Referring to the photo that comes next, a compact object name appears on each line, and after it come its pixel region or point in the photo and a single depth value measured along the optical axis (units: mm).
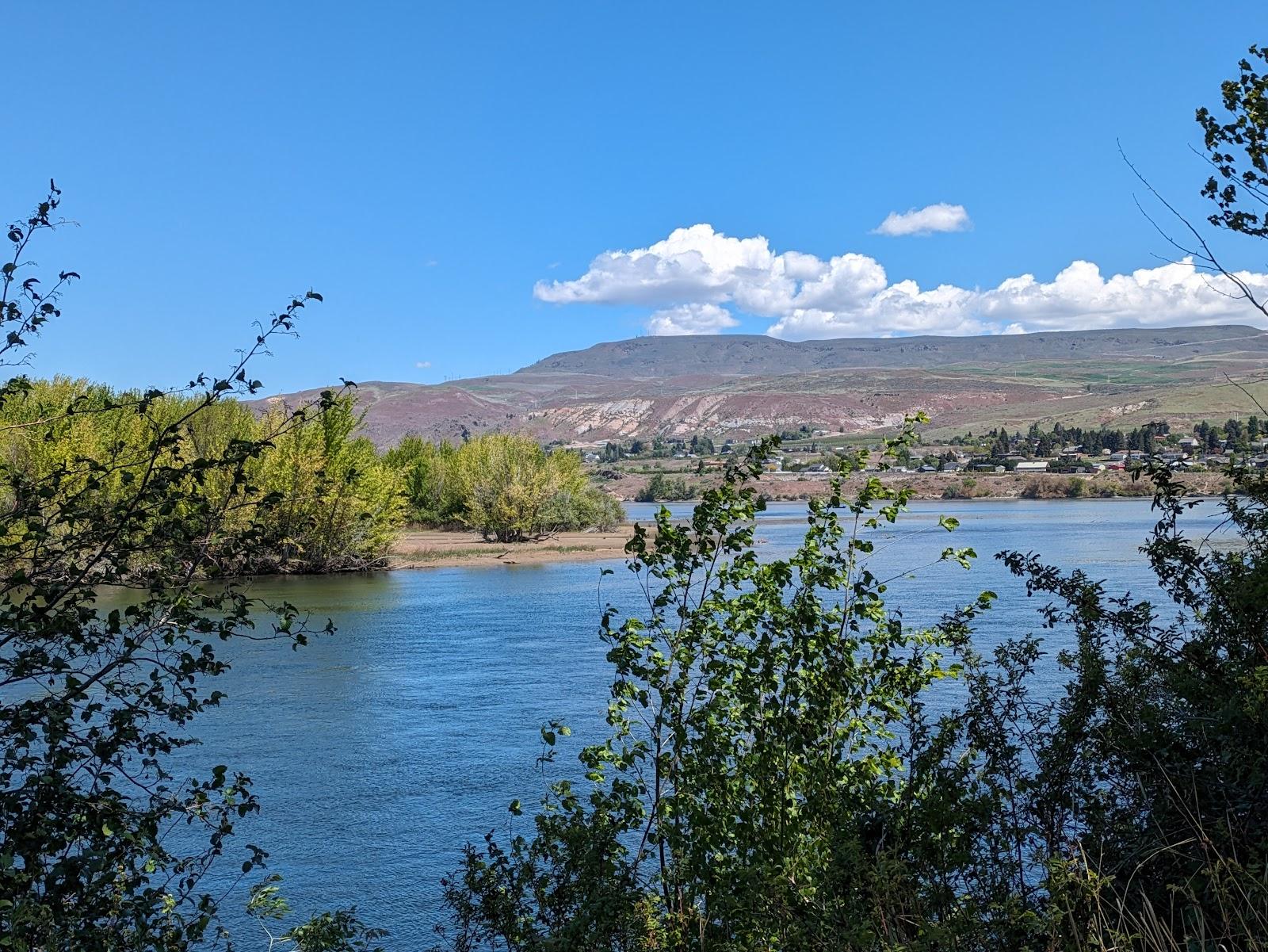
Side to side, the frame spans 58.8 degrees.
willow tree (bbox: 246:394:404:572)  52094
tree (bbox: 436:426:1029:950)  6984
